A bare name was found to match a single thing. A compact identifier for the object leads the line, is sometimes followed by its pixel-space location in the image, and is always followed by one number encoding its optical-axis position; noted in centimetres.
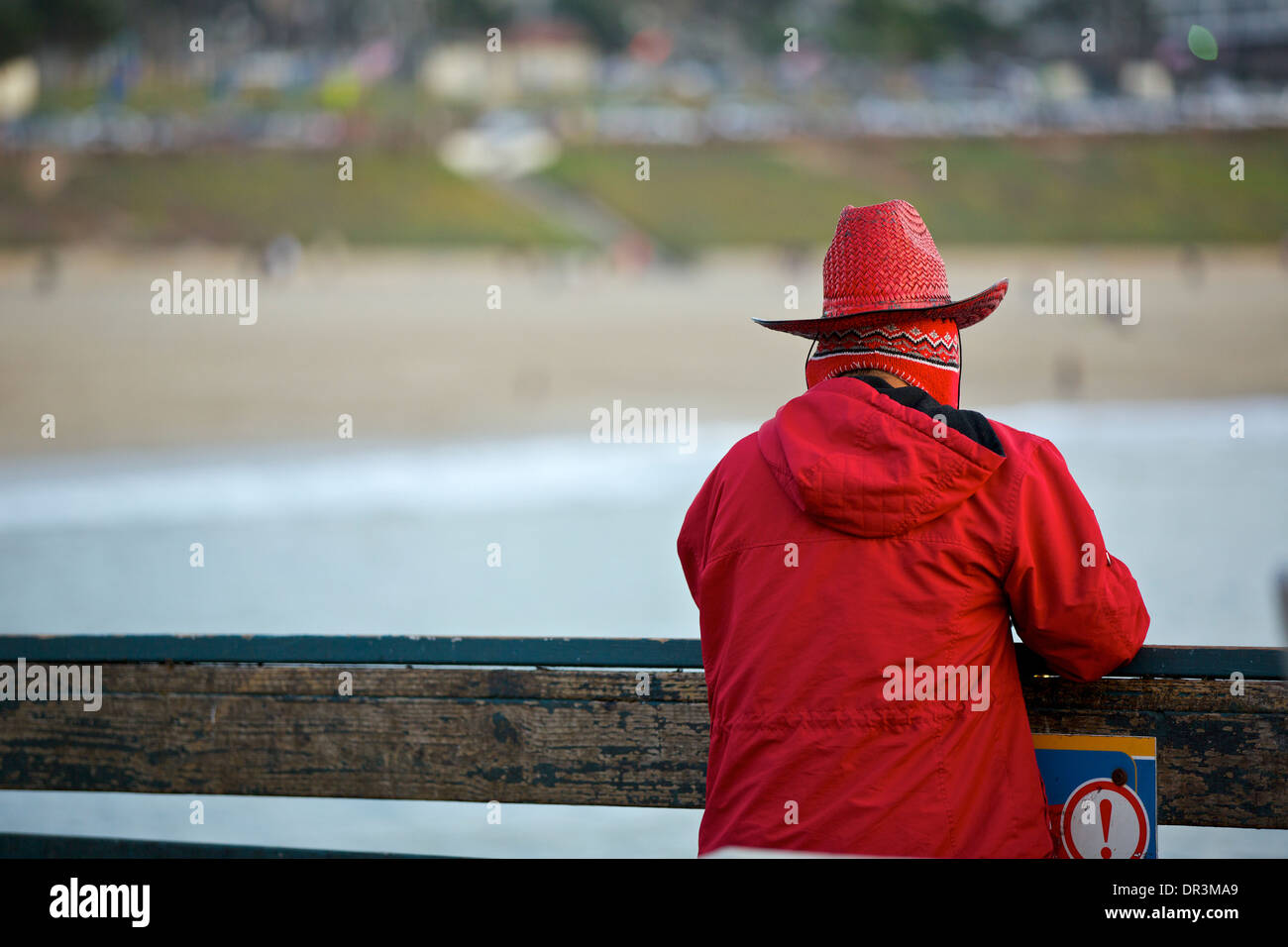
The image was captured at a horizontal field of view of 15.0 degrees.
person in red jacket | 616
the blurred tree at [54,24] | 7999
